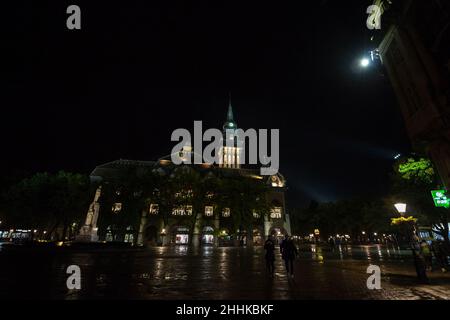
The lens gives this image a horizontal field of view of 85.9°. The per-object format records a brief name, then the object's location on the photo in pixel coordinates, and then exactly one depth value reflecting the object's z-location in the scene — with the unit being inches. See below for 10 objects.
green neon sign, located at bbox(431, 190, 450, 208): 539.5
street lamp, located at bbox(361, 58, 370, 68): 666.2
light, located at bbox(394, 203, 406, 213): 457.1
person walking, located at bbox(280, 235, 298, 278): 428.1
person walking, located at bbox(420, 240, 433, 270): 536.4
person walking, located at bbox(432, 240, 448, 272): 526.2
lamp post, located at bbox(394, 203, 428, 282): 376.8
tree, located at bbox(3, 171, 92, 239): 1517.0
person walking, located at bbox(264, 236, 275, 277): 445.1
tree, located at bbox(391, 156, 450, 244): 847.7
